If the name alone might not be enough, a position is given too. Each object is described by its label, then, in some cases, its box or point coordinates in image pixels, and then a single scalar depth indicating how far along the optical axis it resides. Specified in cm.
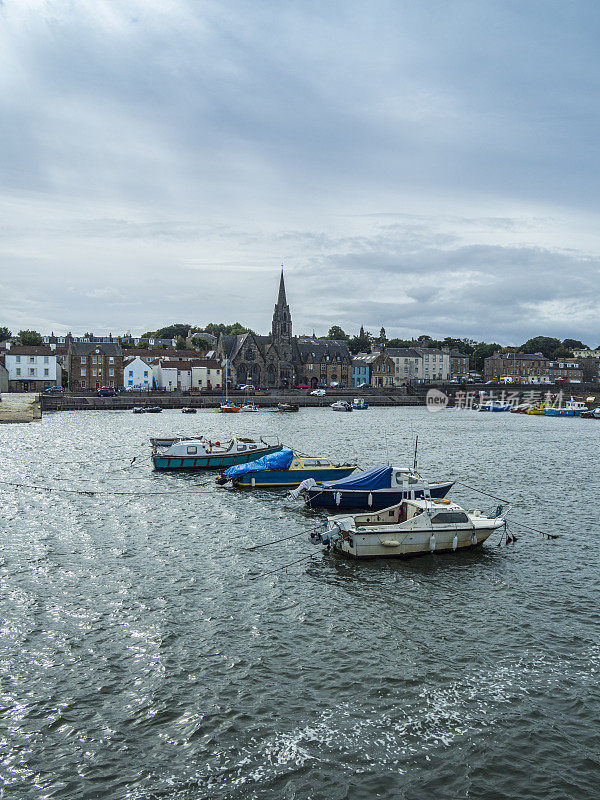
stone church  18388
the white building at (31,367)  15475
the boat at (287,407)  13175
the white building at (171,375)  17000
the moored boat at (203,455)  5350
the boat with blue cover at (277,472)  4509
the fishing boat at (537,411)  15638
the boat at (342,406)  13912
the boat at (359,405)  14850
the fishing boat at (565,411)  15350
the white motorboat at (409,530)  2862
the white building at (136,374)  16538
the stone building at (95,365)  16288
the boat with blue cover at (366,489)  3751
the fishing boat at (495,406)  16800
